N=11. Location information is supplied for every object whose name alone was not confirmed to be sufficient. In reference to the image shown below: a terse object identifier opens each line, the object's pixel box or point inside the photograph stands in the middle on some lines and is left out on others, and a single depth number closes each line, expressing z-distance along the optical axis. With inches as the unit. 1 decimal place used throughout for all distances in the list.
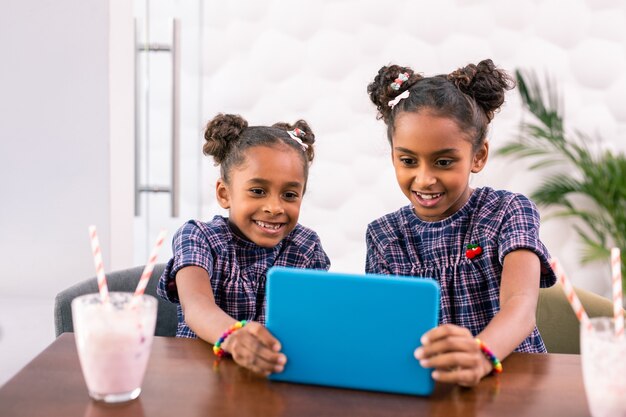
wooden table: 34.7
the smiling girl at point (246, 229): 59.5
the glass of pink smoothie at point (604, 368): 32.6
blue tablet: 36.4
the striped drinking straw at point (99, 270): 36.4
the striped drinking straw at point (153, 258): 37.1
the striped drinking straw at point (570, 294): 33.9
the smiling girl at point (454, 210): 59.4
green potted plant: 125.6
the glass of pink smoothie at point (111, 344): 35.2
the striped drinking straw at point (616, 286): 33.2
